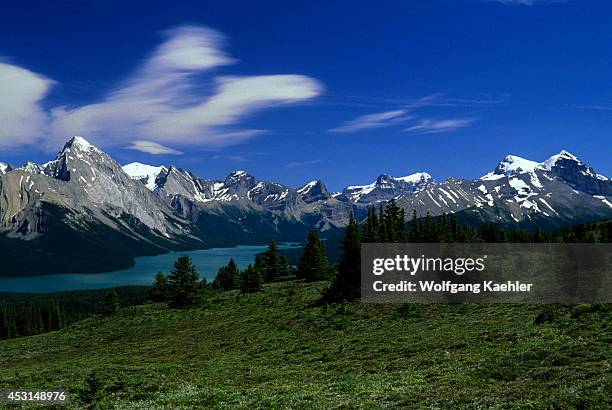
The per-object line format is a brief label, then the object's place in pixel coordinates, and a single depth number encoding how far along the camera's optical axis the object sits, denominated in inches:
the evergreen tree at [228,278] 4796.3
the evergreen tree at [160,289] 3726.1
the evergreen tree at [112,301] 3548.2
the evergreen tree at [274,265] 4266.7
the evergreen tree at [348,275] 2514.8
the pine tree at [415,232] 3690.0
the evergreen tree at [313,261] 3641.7
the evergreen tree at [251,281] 3369.3
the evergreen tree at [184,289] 3223.4
